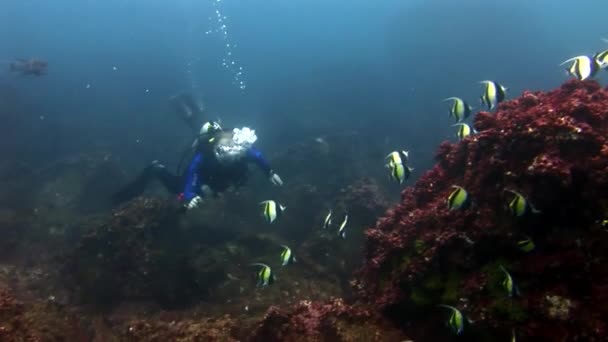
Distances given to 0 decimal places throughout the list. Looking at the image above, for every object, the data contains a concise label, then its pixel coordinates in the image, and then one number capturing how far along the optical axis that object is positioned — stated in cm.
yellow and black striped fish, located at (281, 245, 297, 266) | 625
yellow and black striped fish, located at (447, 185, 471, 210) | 466
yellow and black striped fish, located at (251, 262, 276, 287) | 584
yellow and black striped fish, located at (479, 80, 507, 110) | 572
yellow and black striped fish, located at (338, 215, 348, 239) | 727
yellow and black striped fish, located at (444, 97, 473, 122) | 639
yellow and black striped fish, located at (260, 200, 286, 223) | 645
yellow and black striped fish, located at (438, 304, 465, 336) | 404
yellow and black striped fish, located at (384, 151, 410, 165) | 600
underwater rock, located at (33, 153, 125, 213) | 1962
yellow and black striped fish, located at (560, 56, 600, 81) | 538
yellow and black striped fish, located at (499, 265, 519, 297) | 404
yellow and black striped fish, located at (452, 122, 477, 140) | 702
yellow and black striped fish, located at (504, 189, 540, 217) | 433
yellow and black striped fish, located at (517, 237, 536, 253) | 464
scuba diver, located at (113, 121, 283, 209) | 971
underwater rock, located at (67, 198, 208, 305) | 1058
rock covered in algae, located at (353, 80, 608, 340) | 436
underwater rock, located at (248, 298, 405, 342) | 532
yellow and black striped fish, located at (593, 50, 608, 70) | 539
